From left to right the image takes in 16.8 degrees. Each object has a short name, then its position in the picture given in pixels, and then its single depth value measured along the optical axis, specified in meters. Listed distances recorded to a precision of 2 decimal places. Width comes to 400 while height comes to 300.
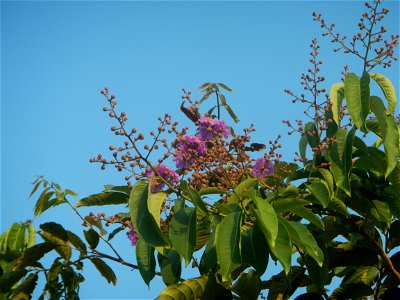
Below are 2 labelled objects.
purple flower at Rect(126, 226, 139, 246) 3.18
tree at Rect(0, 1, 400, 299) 2.86
